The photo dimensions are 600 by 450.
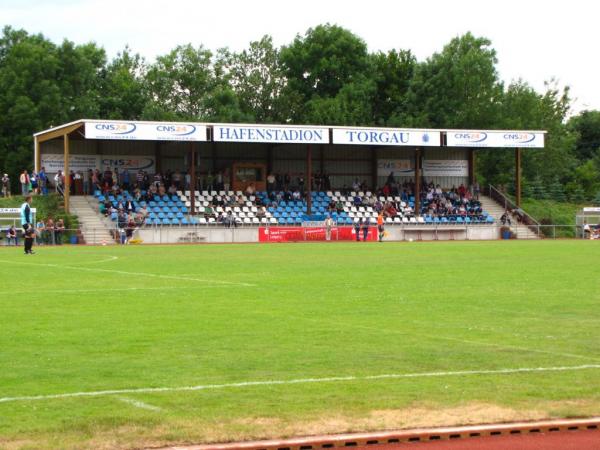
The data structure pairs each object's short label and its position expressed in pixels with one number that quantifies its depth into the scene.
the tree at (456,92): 89.06
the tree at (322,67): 93.94
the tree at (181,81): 96.19
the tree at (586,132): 110.69
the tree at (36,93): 79.50
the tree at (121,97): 91.69
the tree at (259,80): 98.25
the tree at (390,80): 96.69
